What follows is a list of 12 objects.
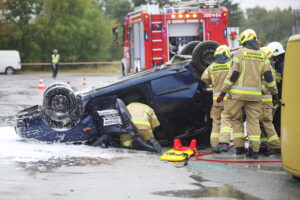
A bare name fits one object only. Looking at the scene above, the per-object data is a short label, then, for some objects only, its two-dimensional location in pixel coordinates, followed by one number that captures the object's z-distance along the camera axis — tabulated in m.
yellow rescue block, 12.84
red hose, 12.90
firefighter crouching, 14.11
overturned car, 14.31
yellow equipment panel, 10.20
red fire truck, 31.78
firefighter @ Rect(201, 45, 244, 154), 14.31
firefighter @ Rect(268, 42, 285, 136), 14.73
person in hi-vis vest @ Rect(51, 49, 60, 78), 54.51
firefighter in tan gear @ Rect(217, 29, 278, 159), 13.25
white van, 66.66
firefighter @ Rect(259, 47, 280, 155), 14.04
